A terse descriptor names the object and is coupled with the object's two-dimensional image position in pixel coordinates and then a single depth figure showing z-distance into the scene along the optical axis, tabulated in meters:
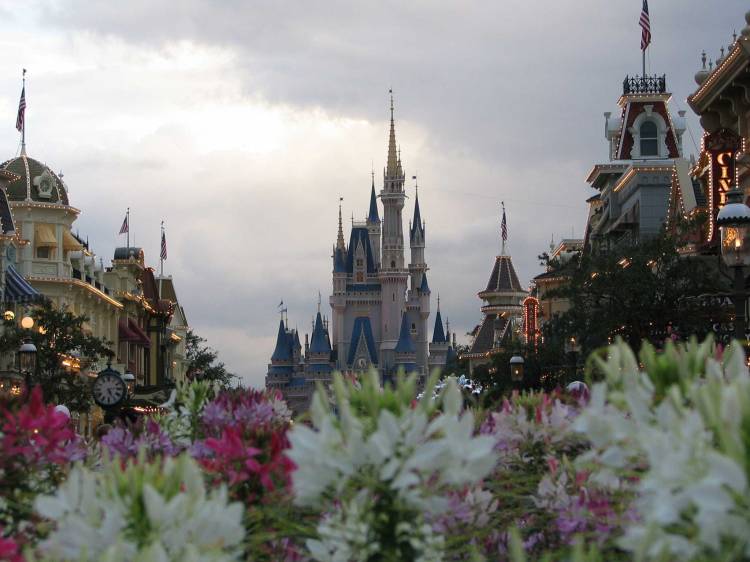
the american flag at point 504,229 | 102.94
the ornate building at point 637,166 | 59.94
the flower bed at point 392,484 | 3.86
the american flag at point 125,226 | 80.25
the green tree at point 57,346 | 44.91
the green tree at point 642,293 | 37.59
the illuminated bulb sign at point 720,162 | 35.75
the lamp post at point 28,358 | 32.38
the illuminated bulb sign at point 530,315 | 81.09
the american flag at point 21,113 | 61.00
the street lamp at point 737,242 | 17.91
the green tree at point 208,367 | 88.05
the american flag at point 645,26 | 51.61
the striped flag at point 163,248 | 88.56
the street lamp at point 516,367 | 39.59
